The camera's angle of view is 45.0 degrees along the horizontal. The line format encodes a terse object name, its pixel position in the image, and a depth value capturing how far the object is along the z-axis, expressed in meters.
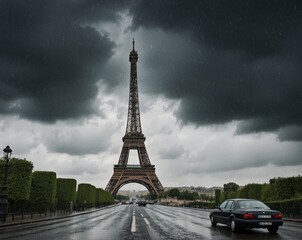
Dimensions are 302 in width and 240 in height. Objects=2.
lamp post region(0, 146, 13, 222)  22.41
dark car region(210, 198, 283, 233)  14.07
